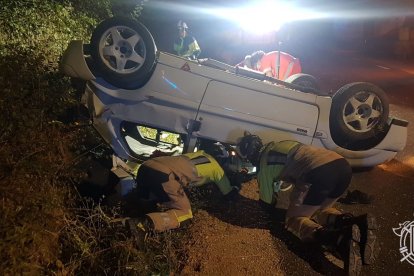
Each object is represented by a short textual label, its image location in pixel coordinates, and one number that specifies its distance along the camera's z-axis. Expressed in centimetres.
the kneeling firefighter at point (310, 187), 319
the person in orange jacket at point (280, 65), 597
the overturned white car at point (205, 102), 402
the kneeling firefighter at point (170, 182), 329
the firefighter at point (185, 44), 885
